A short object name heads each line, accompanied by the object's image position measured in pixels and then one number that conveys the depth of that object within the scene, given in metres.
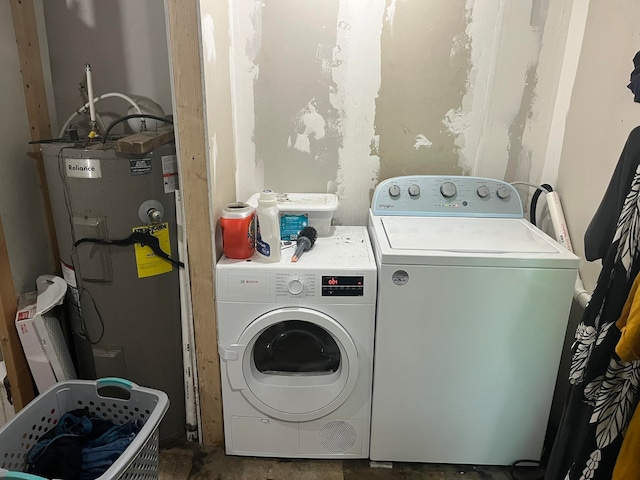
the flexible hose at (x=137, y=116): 1.65
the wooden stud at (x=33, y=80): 1.78
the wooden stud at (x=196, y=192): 1.50
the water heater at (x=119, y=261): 1.60
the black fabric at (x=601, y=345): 1.06
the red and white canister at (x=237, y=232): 1.70
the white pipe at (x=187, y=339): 1.73
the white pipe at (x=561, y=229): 1.75
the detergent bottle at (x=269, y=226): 1.69
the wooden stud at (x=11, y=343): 1.67
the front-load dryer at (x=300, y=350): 1.66
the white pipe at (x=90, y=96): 1.79
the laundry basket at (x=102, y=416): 1.39
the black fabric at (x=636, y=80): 1.01
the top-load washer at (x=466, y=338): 1.59
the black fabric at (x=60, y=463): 1.44
